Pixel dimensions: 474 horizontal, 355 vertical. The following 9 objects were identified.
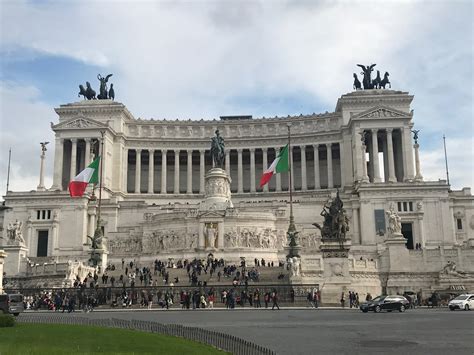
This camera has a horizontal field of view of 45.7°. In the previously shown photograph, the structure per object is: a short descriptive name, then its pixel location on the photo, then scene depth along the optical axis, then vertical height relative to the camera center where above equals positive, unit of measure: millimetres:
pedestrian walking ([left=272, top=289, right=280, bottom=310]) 37531 -1237
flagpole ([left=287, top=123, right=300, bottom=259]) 50656 +3300
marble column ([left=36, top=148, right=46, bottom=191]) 87588 +17954
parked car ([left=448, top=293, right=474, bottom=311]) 37062 -1528
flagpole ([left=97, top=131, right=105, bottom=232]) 93225 +22312
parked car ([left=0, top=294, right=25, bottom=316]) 29422 -1069
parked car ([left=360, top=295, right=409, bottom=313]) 34656 -1476
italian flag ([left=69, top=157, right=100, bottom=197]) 65000 +11966
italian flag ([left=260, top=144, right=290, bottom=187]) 59906 +12520
